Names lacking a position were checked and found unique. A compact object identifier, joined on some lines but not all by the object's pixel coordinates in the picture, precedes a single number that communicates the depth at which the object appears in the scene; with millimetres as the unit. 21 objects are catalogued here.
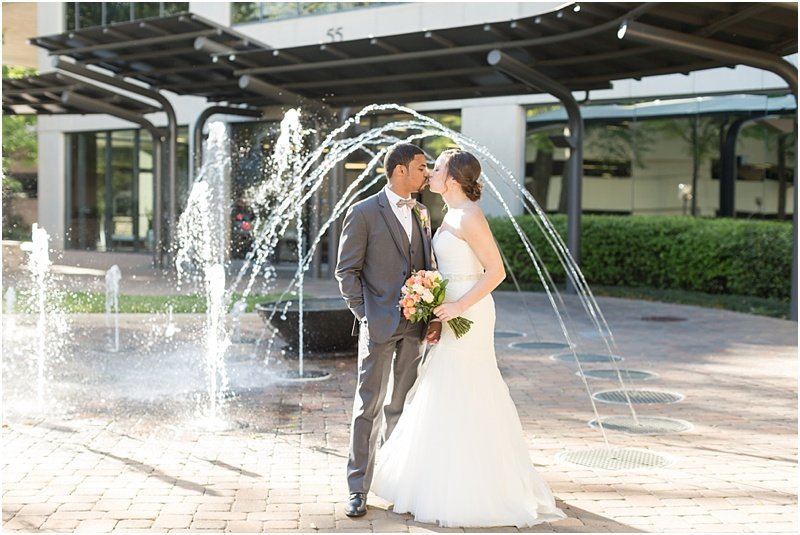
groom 4910
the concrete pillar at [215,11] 24672
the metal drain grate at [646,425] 6992
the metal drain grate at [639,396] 8172
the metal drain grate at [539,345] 11281
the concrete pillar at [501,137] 20203
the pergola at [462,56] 12289
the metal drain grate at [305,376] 9016
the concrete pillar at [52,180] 29766
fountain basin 9812
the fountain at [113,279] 12820
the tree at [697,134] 18859
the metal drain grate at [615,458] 5992
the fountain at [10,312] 12760
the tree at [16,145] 33625
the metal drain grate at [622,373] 9290
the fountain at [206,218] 22781
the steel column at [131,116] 21006
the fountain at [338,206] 14859
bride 4758
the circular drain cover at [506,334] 12211
